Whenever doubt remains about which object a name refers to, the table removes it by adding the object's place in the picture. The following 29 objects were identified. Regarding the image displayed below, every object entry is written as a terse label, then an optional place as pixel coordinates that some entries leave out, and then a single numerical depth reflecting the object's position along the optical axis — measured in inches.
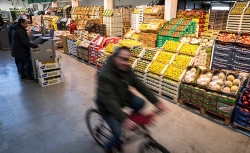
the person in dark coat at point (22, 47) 212.7
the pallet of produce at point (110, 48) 263.7
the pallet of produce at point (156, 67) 192.1
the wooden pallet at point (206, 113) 147.3
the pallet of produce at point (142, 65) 207.2
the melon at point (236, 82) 149.1
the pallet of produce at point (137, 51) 222.1
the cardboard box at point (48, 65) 213.4
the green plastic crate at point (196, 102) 159.6
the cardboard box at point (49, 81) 218.4
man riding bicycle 84.9
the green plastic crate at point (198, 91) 156.5
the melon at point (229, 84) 151.2
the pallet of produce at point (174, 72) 177.5
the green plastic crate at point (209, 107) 150.7
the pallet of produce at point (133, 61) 217.9
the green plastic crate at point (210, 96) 148.3
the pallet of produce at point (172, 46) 202.4
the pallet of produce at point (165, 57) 196.9
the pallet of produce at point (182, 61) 182.8
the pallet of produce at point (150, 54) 210.2
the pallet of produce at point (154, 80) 191.6
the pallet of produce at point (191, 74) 168.5
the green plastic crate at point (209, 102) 149.6
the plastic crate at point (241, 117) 133.0
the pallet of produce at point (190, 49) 187.6
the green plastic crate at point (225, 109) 141.3
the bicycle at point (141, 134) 83.7
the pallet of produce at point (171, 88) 176.7
